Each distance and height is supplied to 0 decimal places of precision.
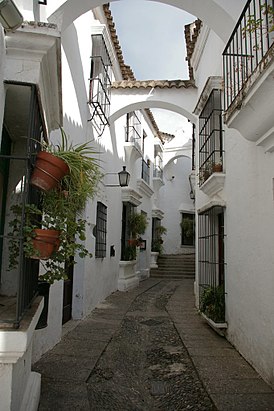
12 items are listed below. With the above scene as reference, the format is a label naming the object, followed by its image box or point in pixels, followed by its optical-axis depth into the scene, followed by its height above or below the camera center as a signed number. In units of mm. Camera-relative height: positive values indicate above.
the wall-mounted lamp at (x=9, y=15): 2260 +1487
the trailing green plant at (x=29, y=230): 2340 +88
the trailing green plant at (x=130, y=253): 12270 -279
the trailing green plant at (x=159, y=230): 18344 +826
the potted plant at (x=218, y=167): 6348 +1450
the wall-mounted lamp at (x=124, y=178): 8906 +1715
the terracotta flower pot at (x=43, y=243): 2391 +4
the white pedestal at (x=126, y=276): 11531 -1077
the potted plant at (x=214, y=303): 6066 -1025
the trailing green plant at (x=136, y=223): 12625 +795
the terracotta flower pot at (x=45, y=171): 2561 +536
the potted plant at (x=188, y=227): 20688 +1143
